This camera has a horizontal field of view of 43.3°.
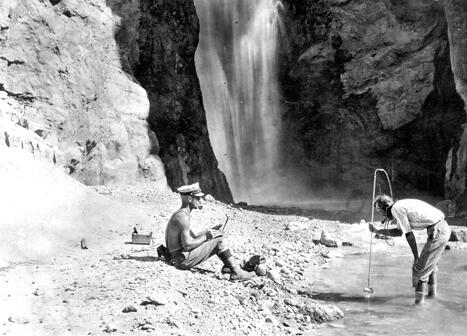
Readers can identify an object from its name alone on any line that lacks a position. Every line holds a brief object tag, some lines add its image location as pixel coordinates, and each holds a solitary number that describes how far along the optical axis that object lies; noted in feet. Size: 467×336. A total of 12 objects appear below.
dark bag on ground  26.03
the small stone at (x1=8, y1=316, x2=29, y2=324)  18.70
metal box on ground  33.04
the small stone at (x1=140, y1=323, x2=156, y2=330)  18.59
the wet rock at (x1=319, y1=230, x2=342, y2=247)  41.65
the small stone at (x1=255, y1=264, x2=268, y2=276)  27.19
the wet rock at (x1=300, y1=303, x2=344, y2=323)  23.52
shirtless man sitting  25.16
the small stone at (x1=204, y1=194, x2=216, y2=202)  53.97
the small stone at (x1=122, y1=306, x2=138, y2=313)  19.83
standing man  24.66
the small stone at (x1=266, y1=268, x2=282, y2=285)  27.43
